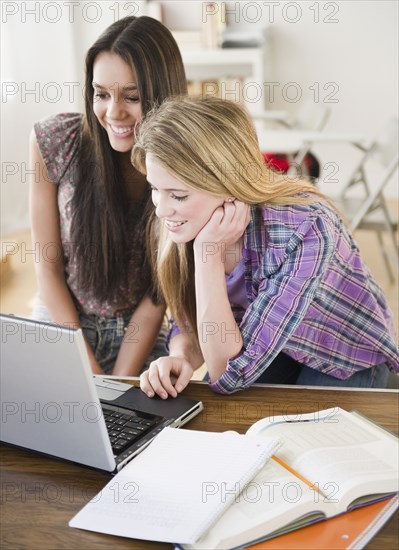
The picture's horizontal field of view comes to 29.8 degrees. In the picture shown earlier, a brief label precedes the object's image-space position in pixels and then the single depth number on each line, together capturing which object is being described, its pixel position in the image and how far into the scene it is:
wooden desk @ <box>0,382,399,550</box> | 0.92
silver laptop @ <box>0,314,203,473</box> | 0.98
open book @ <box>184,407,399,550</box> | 0.90
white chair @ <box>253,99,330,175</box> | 4.41
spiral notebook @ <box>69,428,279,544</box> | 0.91
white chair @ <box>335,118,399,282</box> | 3.52
